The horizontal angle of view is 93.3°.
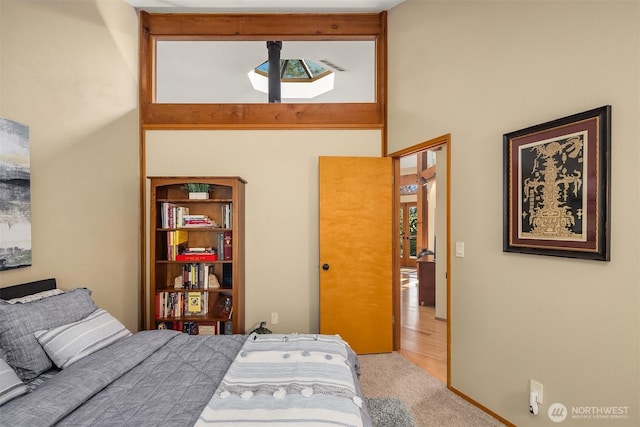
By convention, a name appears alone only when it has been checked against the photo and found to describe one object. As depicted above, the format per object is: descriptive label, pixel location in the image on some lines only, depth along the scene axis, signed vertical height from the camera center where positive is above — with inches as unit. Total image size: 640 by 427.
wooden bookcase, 116.0 -19.3
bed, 46.6 -31.1
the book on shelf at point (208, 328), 118.3 -45.4
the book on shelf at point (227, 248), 119.5 -14.2
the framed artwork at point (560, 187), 63.4 +5.8
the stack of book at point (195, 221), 118.0 -3.4
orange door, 124.3 -16.3
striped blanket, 45.9 -31.2
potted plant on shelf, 118.6 +8.8
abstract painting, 73.1 +4.1
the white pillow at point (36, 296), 70.0 -20.8
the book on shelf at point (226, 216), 119.6 -1.5
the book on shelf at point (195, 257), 117.4 -17.4
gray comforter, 45.8 -31.8
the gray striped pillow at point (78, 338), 61.9 -27.5
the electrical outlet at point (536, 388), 75.1 -44.5
